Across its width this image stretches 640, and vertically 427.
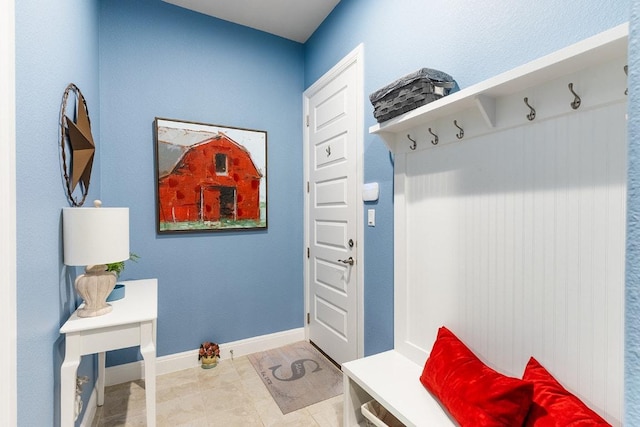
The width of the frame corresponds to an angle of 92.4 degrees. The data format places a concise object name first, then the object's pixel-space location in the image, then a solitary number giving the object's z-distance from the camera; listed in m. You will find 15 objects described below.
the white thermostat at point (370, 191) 1.92
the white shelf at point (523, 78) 0.81
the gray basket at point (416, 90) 1.34
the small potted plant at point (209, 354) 2.37
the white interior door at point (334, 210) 2.14
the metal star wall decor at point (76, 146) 1.39
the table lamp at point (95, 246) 1.27
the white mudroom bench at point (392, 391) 1.15
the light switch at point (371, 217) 1.96
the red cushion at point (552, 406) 0.88
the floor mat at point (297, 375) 1.99
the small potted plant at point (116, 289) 1.64
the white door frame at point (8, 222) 0.81
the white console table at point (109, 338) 1.23
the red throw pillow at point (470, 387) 0.95
